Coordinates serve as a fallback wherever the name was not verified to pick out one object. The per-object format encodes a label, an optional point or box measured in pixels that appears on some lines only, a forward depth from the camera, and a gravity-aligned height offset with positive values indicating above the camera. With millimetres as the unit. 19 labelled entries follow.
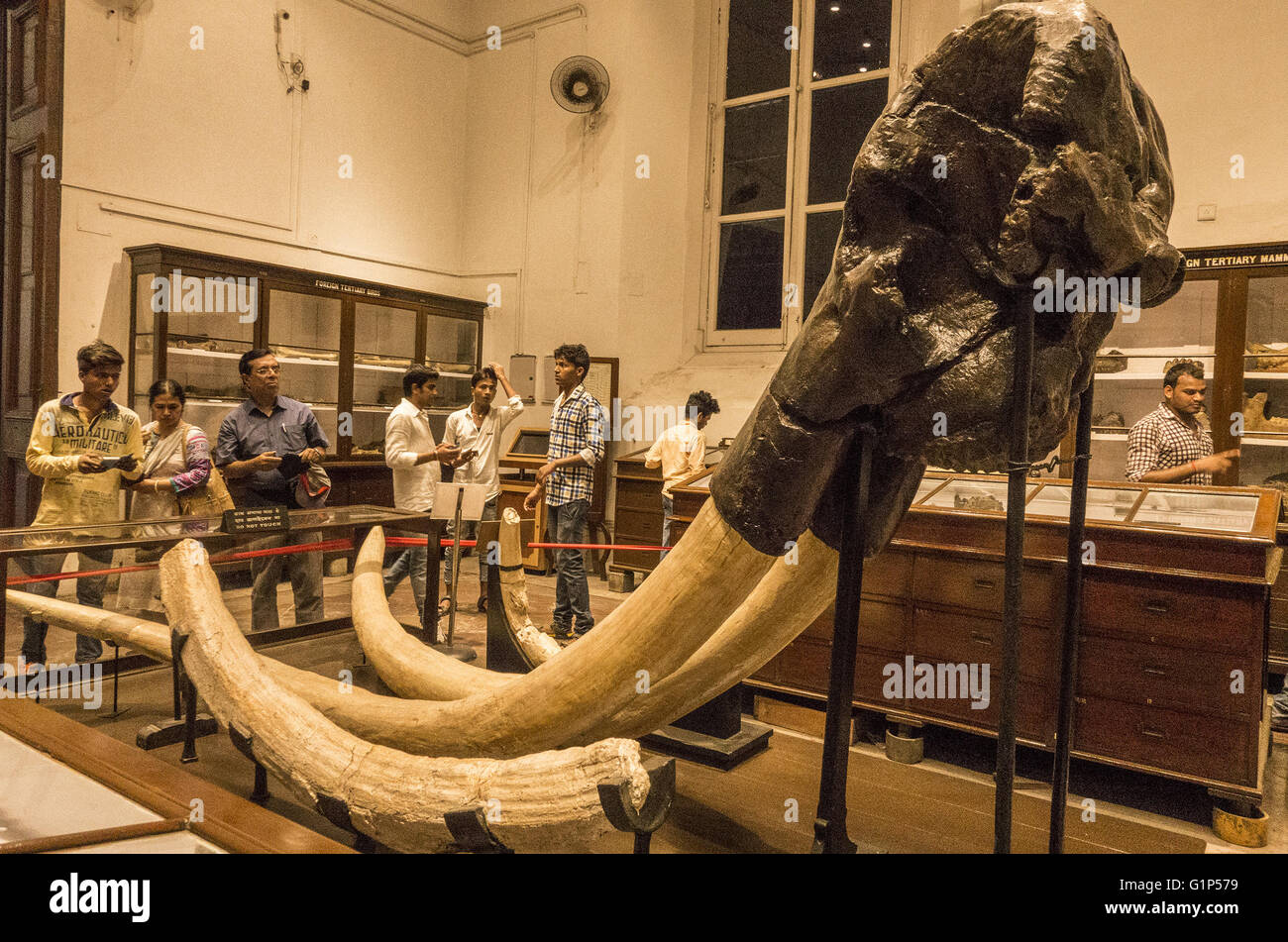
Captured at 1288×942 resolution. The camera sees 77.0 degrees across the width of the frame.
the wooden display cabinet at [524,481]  8031 -425
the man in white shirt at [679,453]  6691 -49
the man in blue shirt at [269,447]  4527 -90
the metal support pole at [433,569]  3945 -638
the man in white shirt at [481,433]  5684 +40
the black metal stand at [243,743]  1749 -685
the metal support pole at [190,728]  2496 -931
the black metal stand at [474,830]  1283 -628
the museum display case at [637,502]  7602 -545
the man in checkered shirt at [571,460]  5383 -115
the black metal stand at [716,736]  2535 -937
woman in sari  4395 -172
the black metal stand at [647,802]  1146 -524
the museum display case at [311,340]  6617 +881
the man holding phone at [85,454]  3898 -149
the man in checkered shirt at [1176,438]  4438 +155
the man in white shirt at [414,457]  5273 -126
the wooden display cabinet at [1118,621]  2852 -620
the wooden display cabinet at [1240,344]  5273 +834
